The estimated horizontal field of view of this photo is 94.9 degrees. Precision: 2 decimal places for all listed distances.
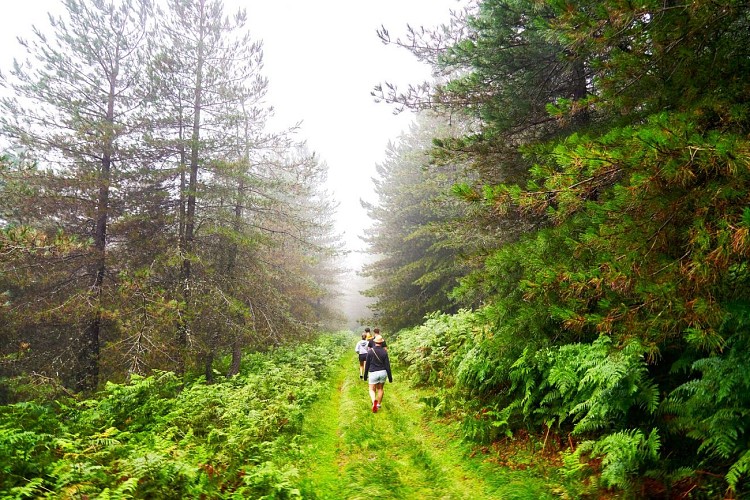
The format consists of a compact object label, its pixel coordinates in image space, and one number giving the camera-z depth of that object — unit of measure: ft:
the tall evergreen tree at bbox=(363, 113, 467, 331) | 59.00
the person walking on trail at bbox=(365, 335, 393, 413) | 30.91
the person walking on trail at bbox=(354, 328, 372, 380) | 43.60
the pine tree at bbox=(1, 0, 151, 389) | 36.96
